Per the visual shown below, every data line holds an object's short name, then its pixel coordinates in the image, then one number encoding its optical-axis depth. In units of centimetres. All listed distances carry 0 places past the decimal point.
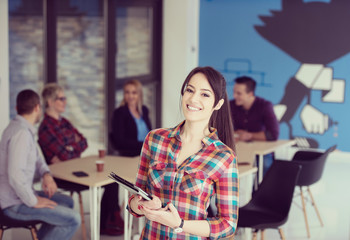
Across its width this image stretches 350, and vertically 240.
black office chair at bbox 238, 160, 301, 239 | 422
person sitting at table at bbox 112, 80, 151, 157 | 578
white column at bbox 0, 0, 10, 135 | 580
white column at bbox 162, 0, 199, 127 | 930
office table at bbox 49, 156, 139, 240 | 436
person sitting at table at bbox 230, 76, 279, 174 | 630
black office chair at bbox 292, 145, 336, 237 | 525
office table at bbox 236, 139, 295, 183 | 550
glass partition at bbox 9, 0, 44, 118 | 630
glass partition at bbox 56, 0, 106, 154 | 704
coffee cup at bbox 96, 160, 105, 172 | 462
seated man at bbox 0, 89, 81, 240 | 408
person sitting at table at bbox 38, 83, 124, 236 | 522
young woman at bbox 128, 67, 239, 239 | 228
